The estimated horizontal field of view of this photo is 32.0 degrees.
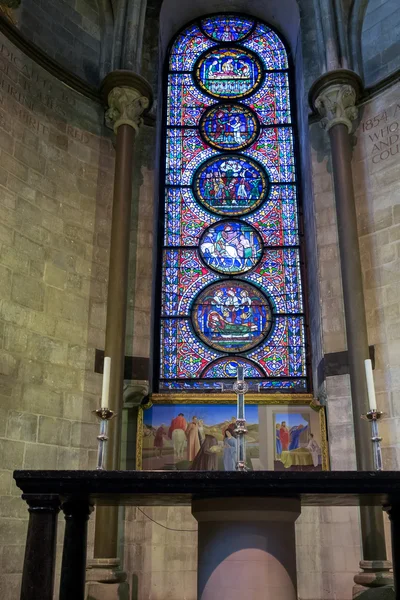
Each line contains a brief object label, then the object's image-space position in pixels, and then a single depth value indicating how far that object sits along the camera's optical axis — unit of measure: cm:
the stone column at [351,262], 737
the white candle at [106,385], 513
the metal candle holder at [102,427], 484
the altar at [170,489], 423
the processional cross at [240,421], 486
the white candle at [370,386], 509
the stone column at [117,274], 743
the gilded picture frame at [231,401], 867
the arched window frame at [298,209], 927
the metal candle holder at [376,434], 482
